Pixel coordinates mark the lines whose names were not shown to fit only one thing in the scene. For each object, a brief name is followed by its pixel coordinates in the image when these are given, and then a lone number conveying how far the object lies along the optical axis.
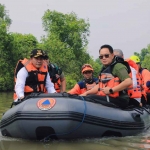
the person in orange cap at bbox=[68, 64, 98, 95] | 6.24
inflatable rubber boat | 3.98
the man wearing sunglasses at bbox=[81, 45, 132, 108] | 4.62
